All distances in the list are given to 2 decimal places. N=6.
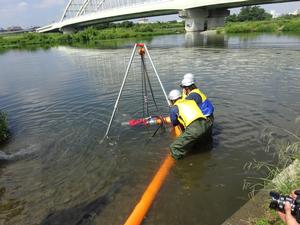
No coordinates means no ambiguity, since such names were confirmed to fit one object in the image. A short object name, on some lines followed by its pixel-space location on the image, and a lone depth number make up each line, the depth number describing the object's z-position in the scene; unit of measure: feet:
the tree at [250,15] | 307.03
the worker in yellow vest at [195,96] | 20.20
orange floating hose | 14.36
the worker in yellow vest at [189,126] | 19.49
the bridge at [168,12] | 164.56
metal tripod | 22.84
